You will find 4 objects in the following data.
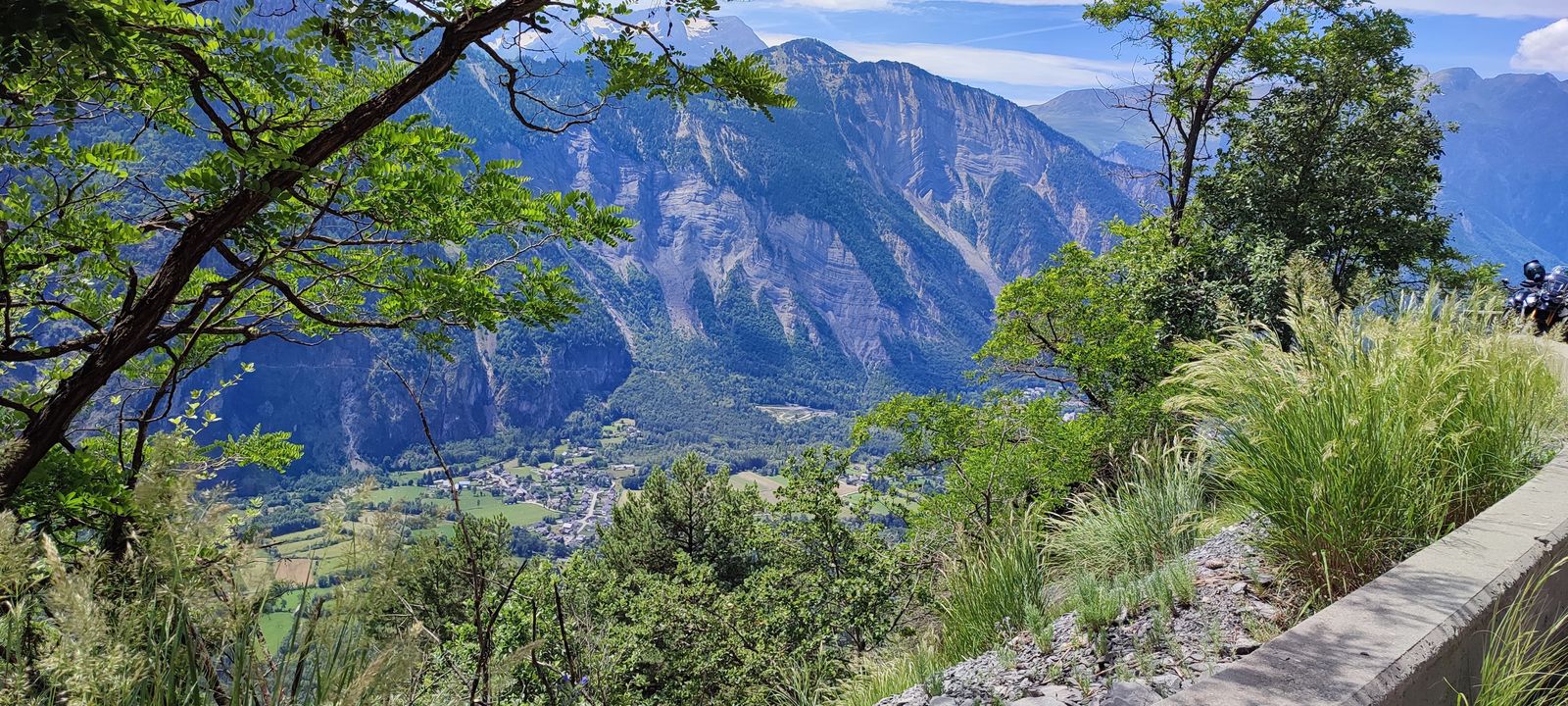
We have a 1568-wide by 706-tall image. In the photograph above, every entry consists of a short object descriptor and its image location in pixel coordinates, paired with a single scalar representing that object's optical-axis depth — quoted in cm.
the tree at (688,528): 2278
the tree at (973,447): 1105
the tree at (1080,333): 1352
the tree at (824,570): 1243
